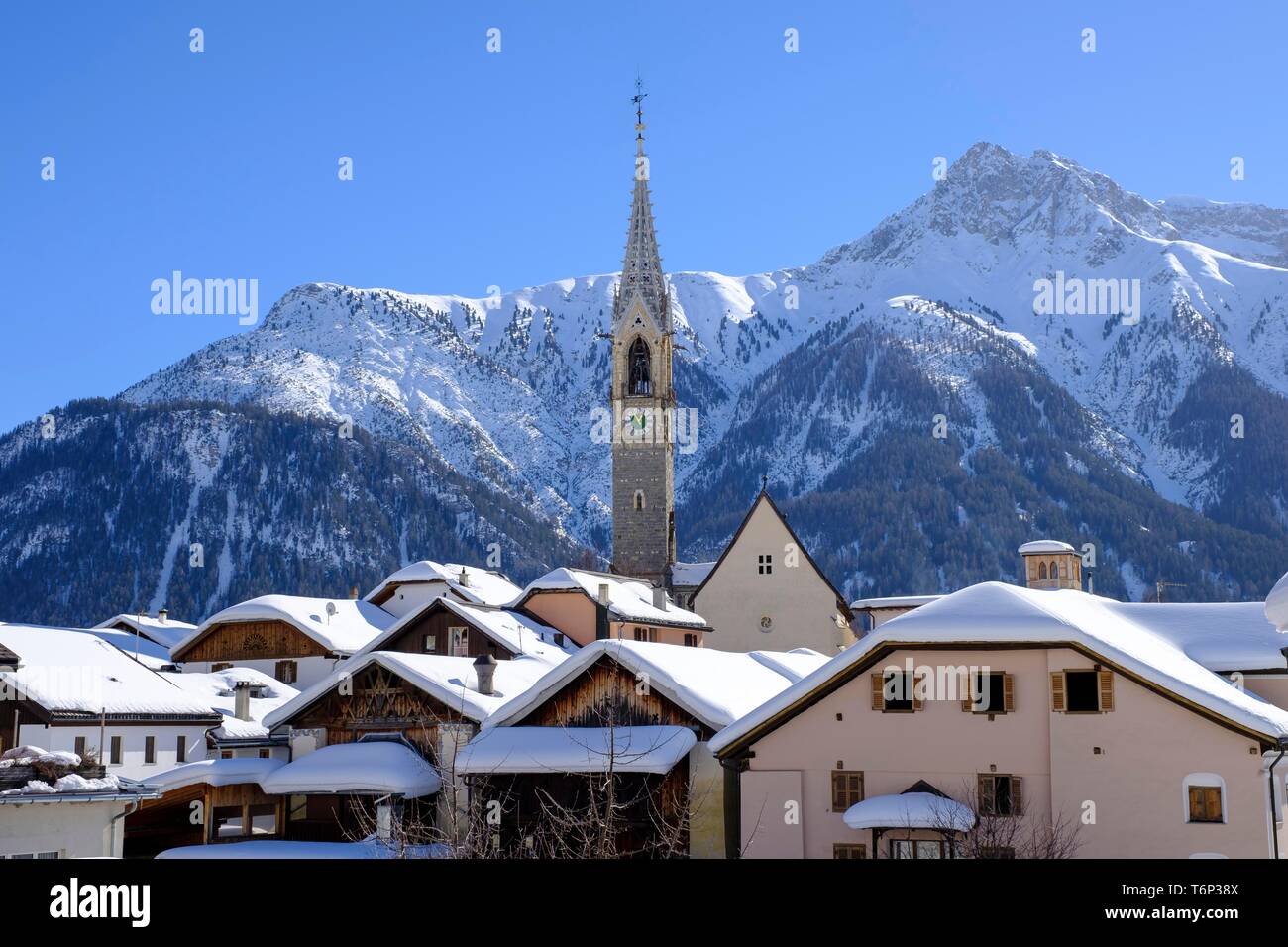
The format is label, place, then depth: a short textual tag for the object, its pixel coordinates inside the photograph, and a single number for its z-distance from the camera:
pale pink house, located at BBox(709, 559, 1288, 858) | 28.75
